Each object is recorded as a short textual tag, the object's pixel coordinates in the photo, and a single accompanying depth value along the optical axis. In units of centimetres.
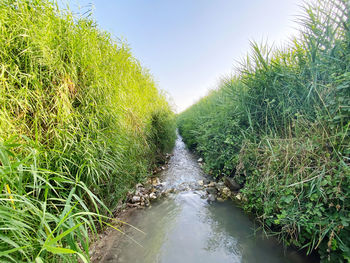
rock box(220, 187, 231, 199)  267
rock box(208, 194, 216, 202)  263
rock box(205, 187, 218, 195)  283
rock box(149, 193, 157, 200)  277
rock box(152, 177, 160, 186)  333
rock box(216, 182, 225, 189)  291
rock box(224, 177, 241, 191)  270
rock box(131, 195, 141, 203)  256
